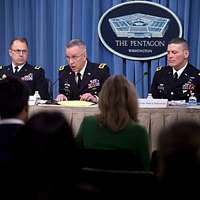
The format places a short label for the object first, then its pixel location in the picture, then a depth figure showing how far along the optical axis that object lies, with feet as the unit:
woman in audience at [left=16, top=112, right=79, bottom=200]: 8.92
